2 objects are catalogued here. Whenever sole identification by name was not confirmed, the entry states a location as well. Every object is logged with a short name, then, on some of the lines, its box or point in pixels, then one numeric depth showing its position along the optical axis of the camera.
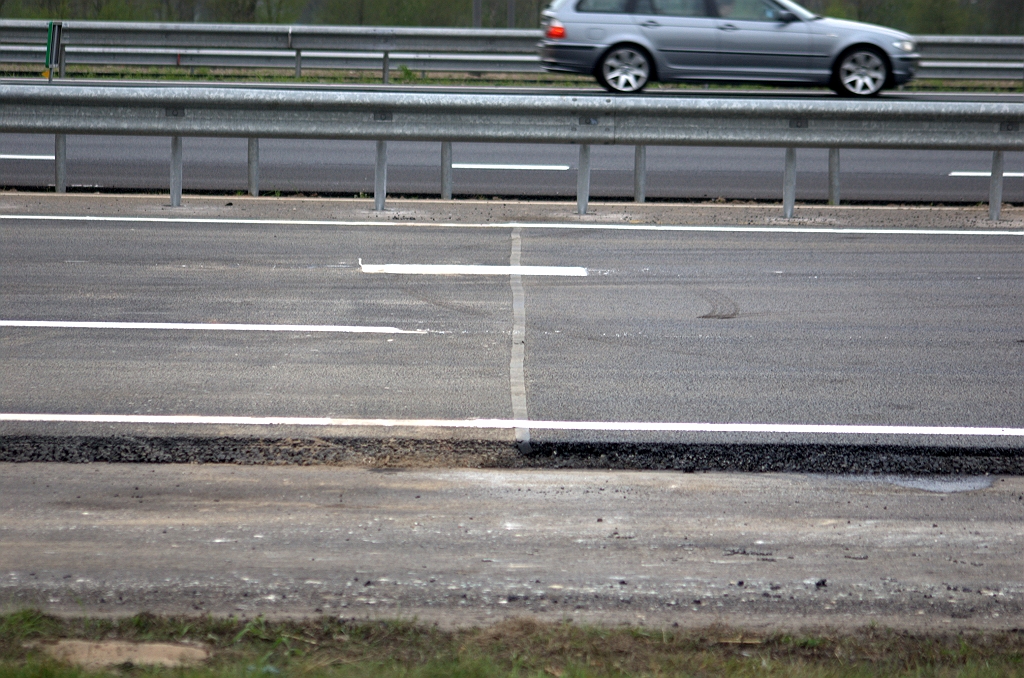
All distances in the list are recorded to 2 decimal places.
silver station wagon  34.59
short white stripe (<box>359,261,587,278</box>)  17.17
